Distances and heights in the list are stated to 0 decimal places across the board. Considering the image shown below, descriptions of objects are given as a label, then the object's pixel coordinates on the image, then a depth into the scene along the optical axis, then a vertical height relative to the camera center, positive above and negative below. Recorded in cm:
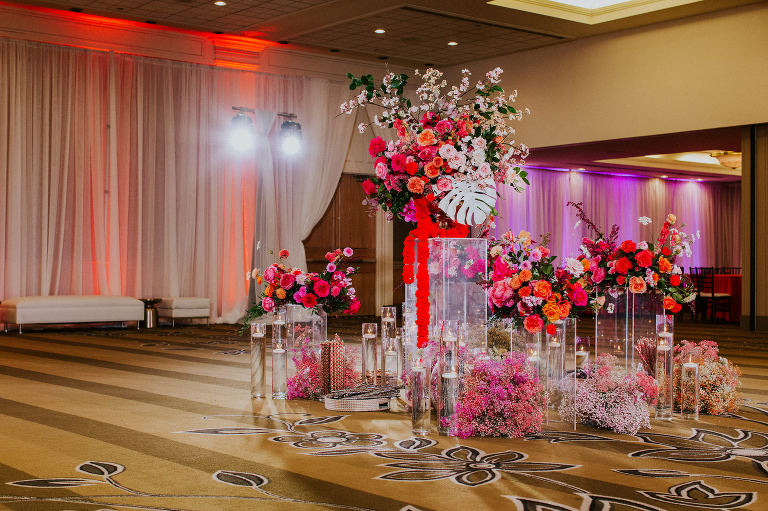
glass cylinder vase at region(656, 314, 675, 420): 534 -60
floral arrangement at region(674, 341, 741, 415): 554 -68
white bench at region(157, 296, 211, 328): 1289 -57
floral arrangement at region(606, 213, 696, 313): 550 +0
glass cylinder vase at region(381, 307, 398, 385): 614 -51
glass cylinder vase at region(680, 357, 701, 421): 547 -71
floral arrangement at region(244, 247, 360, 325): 619 -15
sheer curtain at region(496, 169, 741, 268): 1959 +138
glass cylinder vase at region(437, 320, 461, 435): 471 -54
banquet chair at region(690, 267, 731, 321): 1654 -50
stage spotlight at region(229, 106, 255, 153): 1371 +201
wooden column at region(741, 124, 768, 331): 1278 +44
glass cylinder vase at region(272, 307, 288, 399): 596 -59
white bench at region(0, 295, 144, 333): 1152 -54
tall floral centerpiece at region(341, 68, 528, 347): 544 +61
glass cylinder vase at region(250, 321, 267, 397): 585 -58
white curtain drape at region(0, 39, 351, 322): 1228 +129
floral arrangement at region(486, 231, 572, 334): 510 -11
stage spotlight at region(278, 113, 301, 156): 1435 +200
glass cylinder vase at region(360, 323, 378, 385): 624 -61
